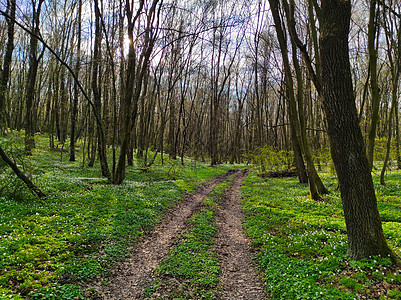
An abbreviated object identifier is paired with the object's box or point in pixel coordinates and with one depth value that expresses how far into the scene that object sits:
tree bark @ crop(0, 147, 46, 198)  7.90
